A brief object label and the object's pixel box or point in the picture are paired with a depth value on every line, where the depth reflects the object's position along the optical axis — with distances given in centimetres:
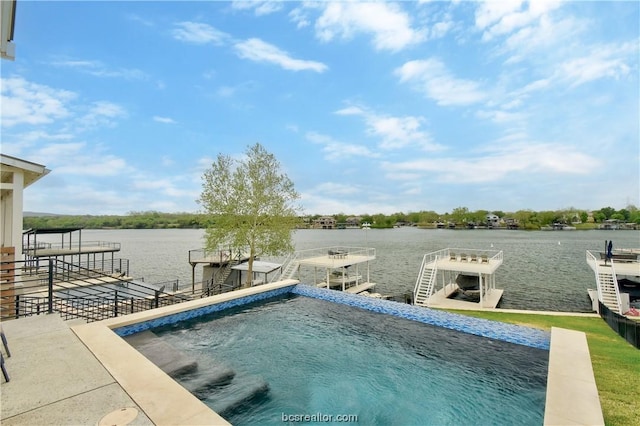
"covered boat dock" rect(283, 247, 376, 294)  1842
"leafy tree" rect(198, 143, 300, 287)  1717
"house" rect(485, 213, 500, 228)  11388
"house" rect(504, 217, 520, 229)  11119
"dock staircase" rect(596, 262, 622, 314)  1529
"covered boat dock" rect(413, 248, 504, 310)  1632
